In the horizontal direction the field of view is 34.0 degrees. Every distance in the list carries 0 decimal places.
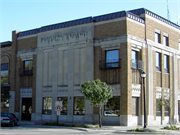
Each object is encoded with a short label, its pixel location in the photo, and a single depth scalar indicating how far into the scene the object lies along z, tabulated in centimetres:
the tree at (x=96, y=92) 2633
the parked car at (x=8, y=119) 2836
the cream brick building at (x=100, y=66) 3066
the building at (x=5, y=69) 3998
